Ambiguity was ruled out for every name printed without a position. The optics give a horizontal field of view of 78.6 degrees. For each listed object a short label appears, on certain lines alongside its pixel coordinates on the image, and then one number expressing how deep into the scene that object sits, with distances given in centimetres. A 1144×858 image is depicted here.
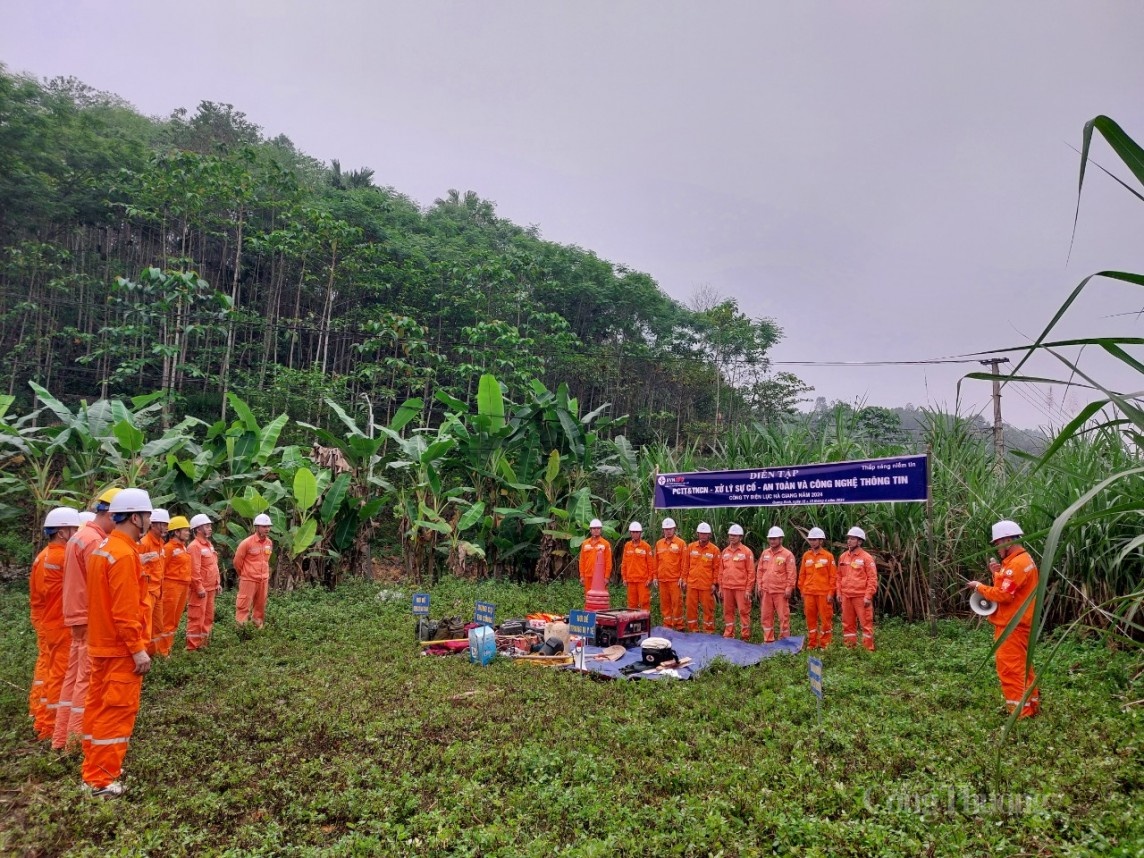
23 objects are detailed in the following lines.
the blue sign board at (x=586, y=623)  746
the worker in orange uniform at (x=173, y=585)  809
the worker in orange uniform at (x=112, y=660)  440
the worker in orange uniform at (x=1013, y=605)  550
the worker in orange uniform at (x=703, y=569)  1002
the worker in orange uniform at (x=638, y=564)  1080
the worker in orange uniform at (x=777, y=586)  923
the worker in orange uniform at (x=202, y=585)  860
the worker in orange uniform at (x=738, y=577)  964
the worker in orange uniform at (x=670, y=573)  1038
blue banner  902
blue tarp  765
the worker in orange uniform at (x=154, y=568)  735
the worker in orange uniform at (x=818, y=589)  906
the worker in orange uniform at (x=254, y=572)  952
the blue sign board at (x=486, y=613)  797
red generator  868
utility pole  1606
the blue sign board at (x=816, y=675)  503
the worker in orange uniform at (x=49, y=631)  535
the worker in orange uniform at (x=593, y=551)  1064
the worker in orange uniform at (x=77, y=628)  486
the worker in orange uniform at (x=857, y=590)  854
